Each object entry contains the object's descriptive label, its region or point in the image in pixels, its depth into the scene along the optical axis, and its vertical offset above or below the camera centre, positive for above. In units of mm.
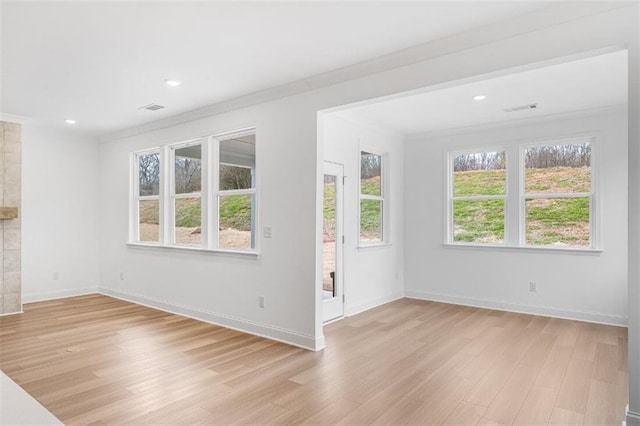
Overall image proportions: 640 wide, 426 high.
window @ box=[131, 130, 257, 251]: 4824 +235
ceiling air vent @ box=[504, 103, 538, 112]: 4777 +1291
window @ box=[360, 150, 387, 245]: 5812 +199
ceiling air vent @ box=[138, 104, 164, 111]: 4840 +1301
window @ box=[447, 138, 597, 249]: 5199 +218
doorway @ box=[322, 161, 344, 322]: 5090 -389
